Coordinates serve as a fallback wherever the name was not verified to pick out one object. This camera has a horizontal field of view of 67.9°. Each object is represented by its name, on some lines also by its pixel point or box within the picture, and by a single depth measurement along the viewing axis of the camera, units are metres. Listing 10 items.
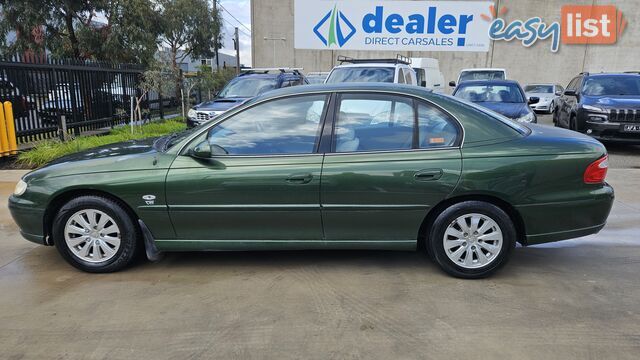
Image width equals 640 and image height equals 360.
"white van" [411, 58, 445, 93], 15.79
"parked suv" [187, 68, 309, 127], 10.51
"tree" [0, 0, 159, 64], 16.34
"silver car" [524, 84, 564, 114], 19.48
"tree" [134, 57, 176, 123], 12.49
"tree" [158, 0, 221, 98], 24.02
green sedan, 3.78
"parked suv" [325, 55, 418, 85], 10.89
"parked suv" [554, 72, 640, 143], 9.34
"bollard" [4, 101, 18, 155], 8.84
